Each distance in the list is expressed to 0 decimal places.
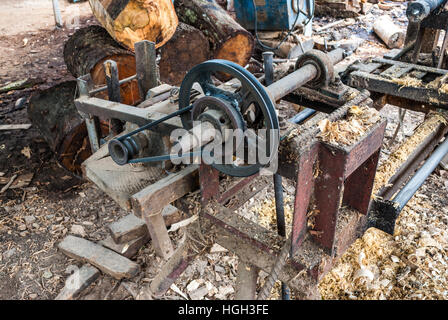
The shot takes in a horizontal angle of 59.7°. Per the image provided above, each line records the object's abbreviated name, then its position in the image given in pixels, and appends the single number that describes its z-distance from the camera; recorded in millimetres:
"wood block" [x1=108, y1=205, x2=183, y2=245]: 3406
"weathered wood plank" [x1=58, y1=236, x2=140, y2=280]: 3180
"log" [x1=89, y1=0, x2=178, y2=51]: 4238
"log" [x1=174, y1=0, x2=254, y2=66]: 5328
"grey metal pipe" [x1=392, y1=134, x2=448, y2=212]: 2313
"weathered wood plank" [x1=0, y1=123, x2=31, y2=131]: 5227
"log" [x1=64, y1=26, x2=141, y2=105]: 4355
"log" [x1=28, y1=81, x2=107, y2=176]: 4047
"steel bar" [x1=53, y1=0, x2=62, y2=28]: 9609
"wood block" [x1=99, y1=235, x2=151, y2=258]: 3396
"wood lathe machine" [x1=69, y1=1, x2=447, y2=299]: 1792
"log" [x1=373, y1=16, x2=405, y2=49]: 8328
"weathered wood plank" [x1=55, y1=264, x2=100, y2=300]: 3041
